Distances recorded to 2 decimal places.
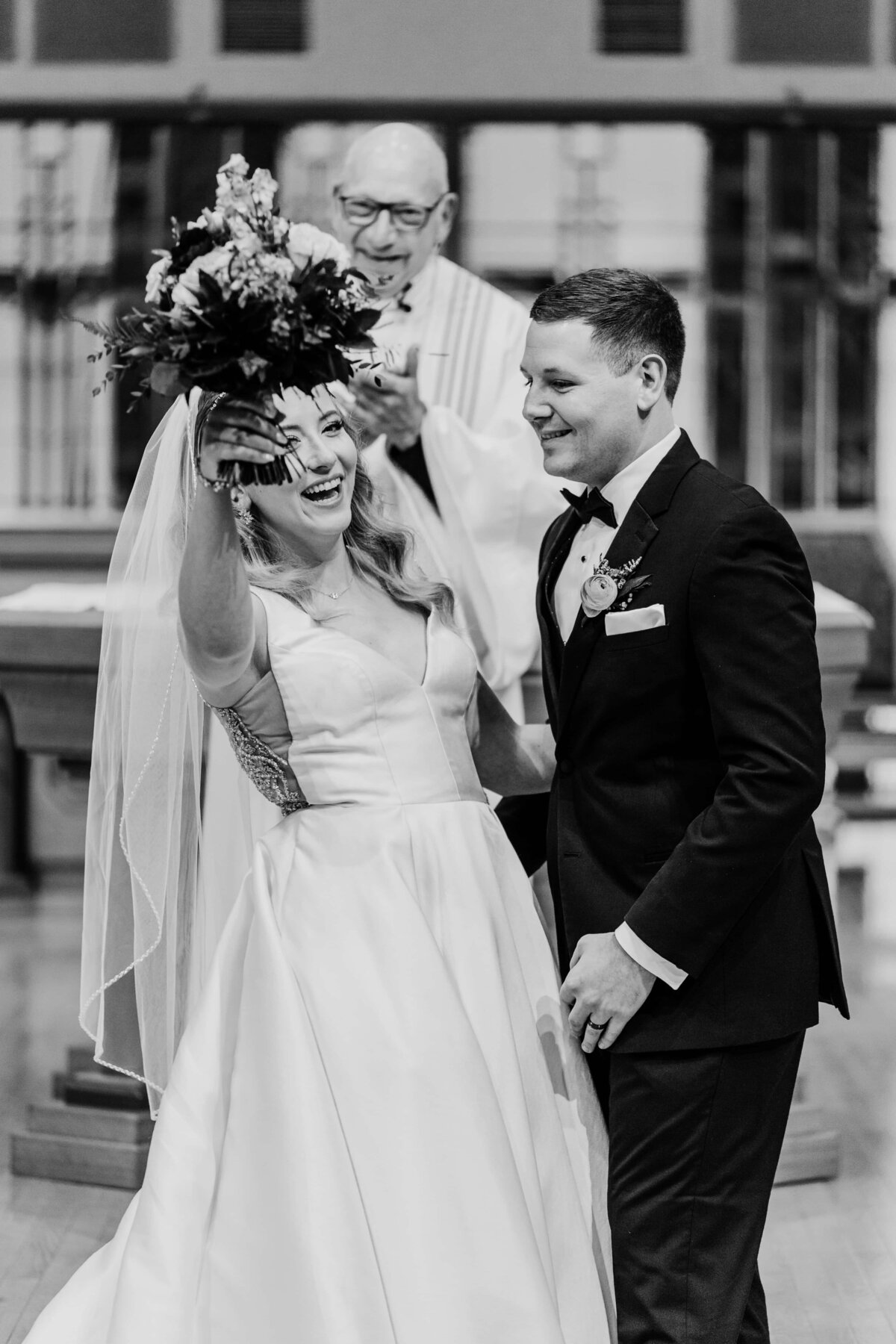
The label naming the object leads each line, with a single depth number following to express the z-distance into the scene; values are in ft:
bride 13.67
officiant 22.33
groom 13.29
